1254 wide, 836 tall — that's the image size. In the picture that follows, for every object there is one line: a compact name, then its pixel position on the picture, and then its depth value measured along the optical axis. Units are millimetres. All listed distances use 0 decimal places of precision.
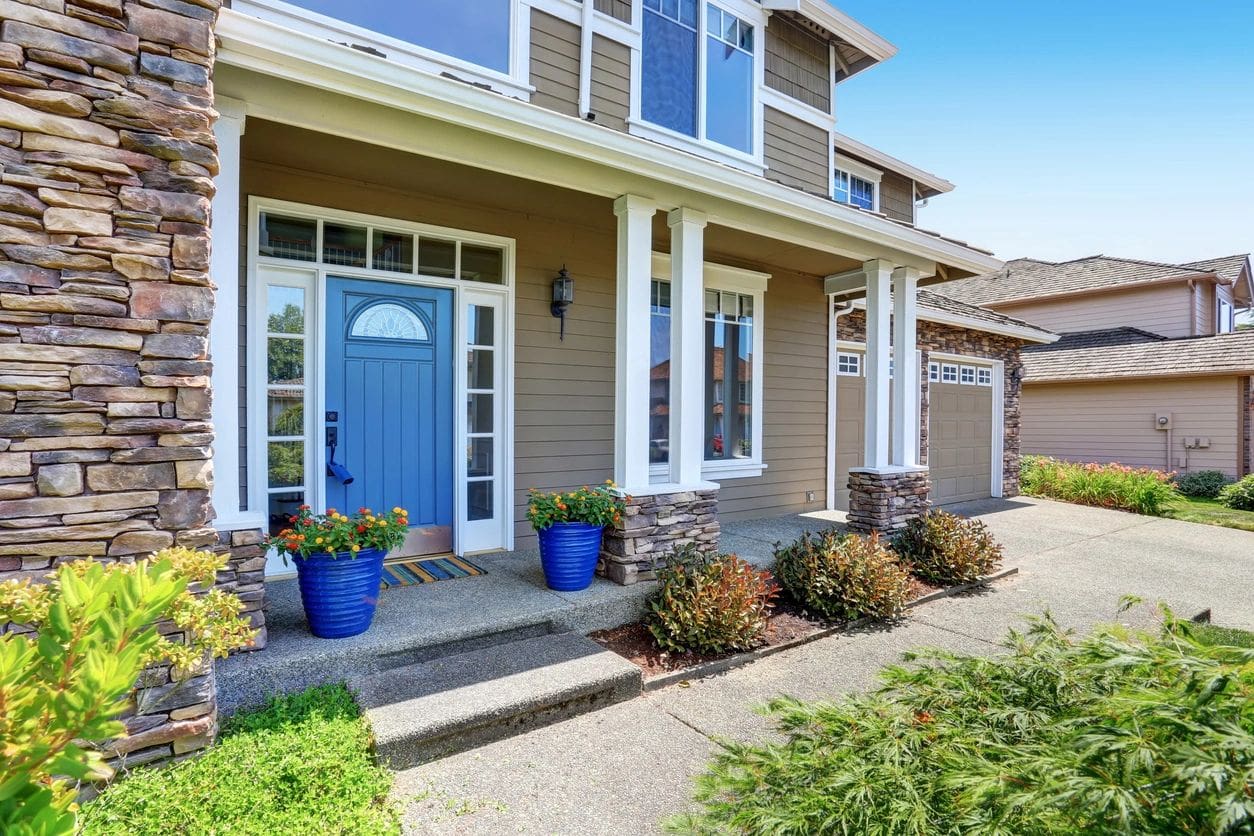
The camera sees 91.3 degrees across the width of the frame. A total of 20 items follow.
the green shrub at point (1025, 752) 1326
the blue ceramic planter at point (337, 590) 3264
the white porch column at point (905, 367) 6324
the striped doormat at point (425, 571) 4375
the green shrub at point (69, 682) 1069
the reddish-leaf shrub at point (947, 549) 5461
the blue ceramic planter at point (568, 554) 4164
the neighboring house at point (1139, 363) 11977
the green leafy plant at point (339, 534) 3244
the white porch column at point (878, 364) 6168
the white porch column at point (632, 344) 4469
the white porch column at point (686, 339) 4742
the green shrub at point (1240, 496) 10312
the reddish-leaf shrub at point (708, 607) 3818
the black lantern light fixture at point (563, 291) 5324
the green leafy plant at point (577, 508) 4180
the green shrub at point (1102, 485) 9586
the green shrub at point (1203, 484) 11500
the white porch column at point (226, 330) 3010
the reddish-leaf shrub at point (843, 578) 4525
